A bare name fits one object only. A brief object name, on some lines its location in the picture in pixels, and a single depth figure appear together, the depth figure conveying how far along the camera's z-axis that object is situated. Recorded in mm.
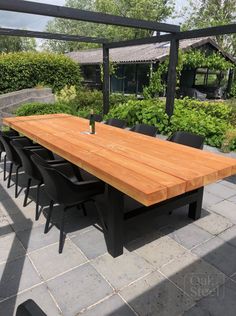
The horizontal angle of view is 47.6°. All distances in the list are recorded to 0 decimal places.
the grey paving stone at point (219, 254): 2140
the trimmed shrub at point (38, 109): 6797
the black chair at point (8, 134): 3747
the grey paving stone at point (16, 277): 1902
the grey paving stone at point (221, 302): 1740
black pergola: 3172
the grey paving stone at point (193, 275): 1917
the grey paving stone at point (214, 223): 2655
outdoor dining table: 1811
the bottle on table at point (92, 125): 3381
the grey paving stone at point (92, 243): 2311
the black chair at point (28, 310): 784
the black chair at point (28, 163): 2801
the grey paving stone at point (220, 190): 3421
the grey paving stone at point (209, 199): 3184
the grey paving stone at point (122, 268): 2002
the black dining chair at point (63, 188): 2236
